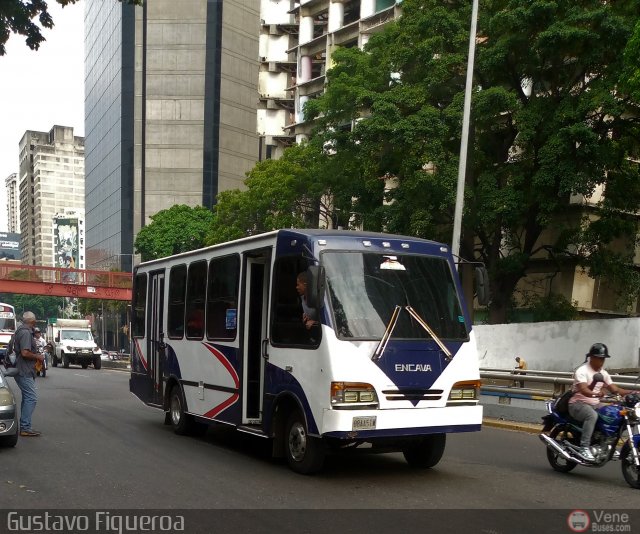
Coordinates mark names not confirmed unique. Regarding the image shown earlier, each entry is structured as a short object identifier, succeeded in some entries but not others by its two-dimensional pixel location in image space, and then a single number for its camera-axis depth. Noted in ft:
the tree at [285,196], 111.27
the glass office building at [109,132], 306.76
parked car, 34.30
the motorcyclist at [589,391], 29.35
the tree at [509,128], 73.46
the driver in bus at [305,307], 28.37
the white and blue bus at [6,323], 125.18
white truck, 128.06
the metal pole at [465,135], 67.72
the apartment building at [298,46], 169.27
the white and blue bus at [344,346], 27.63
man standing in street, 39.14
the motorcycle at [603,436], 27.94
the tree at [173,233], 204.23
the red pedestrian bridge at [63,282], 180.75
